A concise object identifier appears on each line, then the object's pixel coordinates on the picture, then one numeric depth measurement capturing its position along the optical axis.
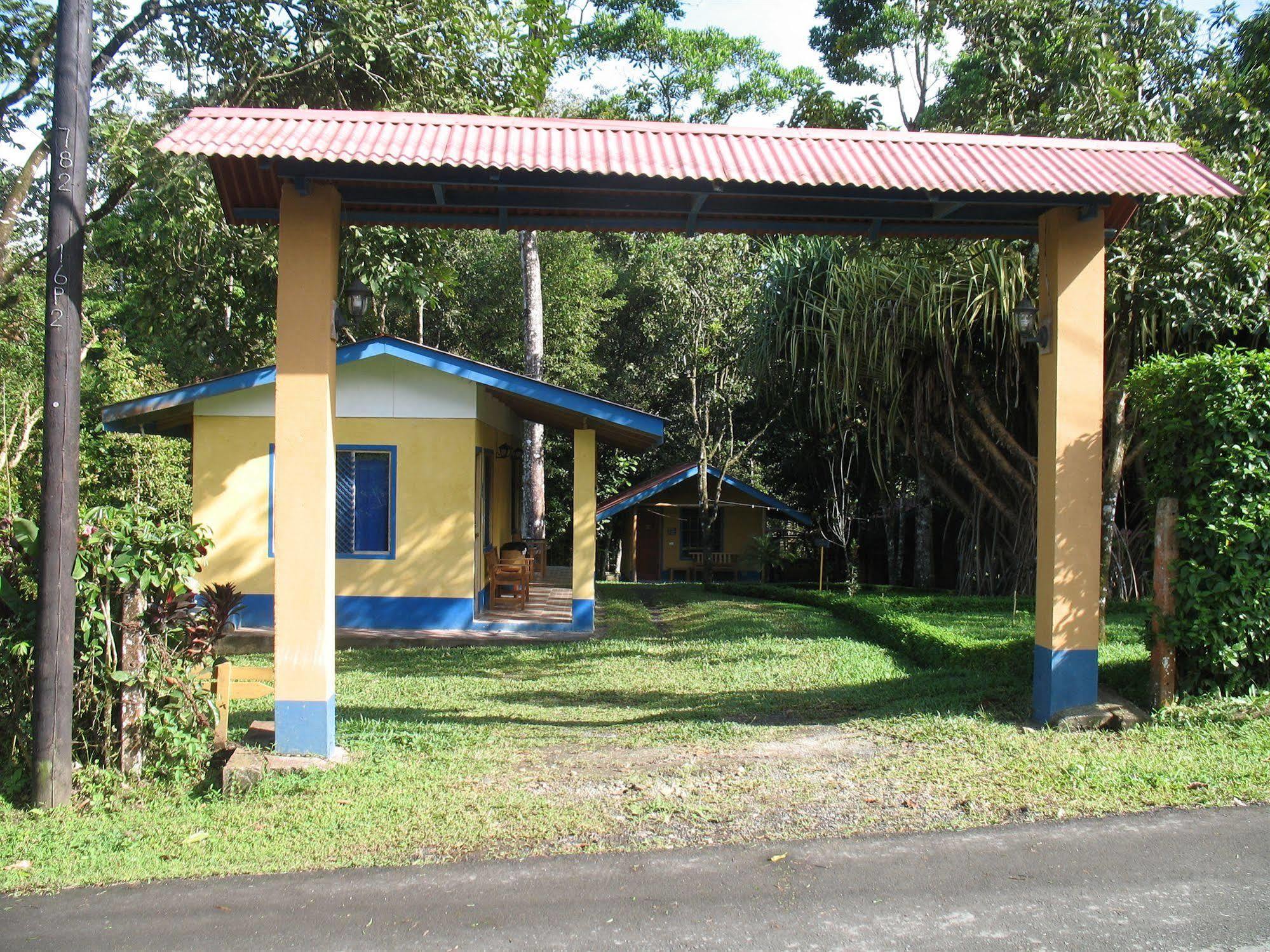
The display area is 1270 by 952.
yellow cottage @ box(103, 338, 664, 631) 12.18
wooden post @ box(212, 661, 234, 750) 5.91
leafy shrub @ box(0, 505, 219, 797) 5.50
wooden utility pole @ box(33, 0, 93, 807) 5.25
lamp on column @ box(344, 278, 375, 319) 7.57
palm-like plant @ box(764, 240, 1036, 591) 12.78
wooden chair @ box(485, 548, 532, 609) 14.16
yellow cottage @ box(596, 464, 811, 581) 24.91
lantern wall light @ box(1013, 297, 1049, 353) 6.84
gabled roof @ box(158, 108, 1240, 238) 6.14
